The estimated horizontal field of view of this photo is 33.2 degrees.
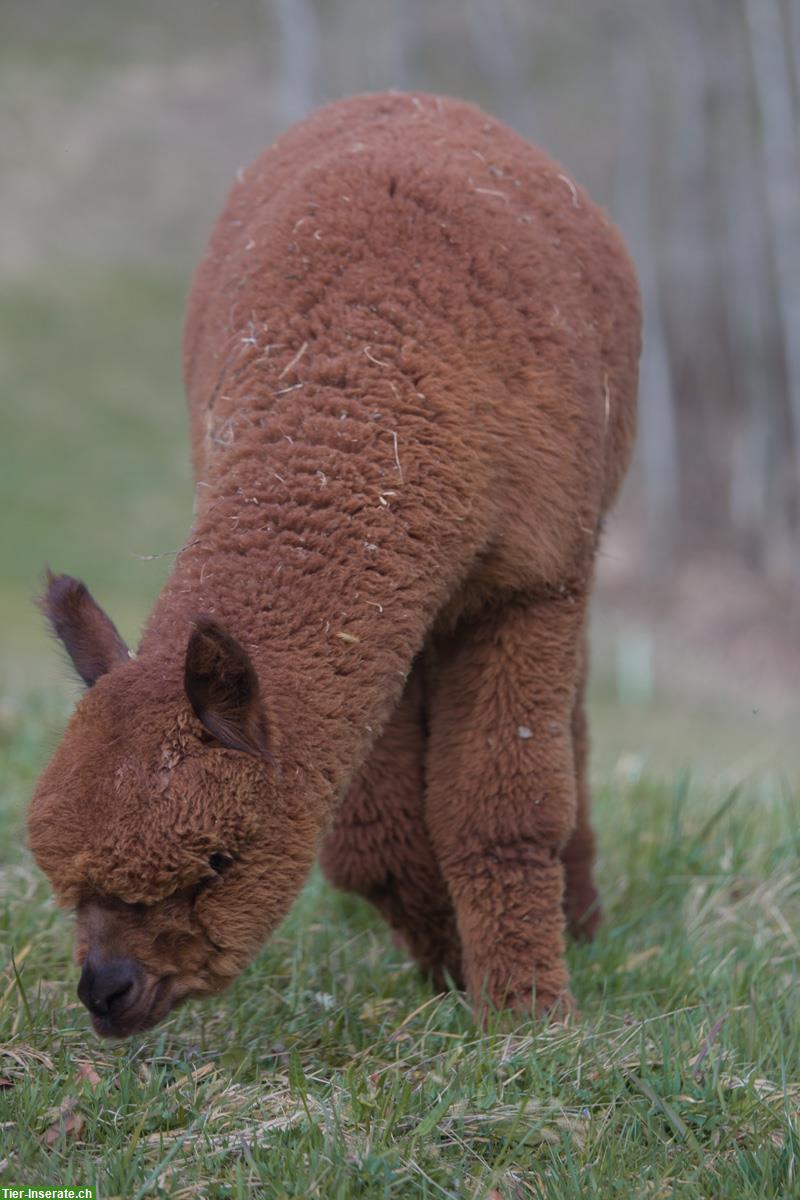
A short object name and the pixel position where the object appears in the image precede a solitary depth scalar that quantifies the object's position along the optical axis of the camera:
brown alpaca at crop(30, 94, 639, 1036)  2.87
